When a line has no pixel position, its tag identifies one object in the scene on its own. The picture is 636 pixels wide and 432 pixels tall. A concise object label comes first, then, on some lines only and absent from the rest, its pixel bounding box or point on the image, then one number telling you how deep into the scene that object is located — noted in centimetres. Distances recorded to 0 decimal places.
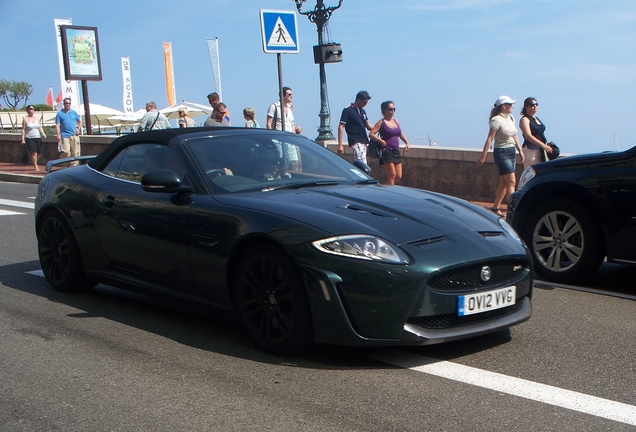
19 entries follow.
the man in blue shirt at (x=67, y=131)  1930
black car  652
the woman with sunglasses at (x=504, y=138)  1145
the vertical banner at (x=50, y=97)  5638
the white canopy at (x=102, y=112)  4510
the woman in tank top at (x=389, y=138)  1229
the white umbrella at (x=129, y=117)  4388
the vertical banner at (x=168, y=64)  3897
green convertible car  439
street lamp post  1766
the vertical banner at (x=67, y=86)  3109
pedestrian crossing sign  1101
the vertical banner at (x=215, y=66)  3271
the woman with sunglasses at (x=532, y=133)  1100
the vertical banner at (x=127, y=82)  4122
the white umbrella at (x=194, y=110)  4003
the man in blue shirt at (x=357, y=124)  1244
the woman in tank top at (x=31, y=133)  2106
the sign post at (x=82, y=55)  2262
